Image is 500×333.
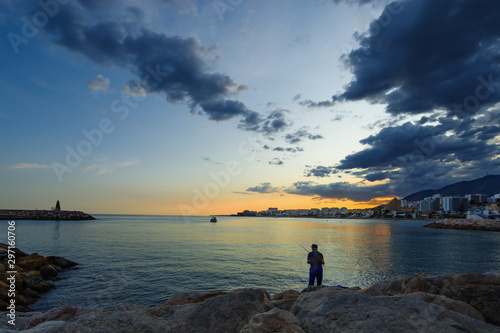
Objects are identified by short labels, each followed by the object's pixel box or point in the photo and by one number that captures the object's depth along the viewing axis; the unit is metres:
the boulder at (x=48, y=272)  21.30
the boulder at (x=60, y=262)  24.89
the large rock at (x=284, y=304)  8.33
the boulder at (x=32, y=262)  21.30
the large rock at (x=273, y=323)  5.05
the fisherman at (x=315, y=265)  13.77
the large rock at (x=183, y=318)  5.71
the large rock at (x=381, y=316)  4.86
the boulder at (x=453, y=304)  5.87
